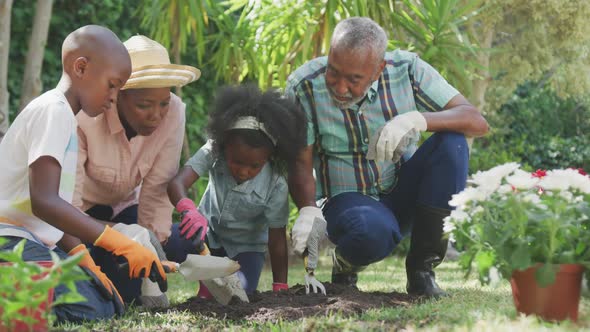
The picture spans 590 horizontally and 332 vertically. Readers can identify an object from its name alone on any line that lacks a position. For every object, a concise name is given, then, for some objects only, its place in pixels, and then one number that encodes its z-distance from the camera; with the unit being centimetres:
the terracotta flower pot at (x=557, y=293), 215
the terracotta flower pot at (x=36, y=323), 182
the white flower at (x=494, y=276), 214
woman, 319
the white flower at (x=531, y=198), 214
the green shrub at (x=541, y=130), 1062
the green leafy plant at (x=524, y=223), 212
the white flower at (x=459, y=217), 227
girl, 332
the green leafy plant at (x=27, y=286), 169
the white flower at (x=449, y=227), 230
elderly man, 325
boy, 254
